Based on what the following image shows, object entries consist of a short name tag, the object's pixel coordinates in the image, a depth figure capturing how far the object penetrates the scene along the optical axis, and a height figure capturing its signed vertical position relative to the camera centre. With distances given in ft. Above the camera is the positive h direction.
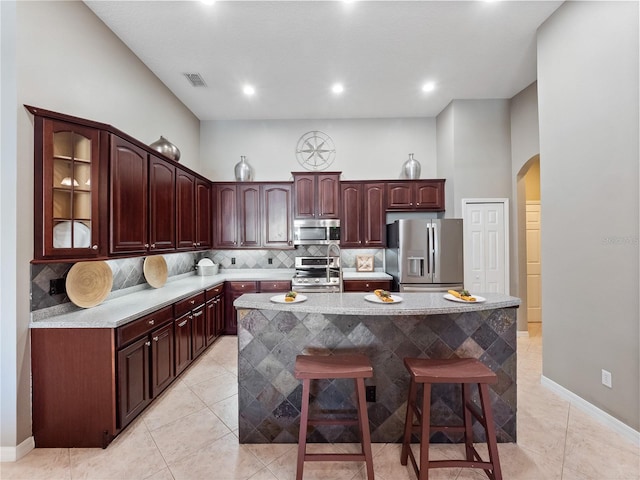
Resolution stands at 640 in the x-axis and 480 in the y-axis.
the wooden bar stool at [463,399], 5.10 -3.27
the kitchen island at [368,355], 6.61 -2.73
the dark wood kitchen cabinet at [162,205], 9.47 +1.39
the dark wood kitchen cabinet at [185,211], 11.40 +1.40
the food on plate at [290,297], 6.50 -1.29
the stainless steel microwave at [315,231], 14.20 +0.57
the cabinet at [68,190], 6.44 +1.33
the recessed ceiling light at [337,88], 12.38 +6.96
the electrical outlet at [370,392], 6.66 -3.59
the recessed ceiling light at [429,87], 12.44 +6.99
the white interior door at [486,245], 13.57 -0.21
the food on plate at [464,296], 6.35 -1.30
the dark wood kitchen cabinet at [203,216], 13.37 +1.39
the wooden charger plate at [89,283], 7.46 -1.09
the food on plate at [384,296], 6.45 -1.29
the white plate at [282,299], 6.46 -1.34
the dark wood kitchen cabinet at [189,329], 9.67 -3.23
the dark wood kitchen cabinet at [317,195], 14.64 +2.47
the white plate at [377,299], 6.44 -1.36
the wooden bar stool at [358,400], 5.22 -3.05
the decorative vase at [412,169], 14.88 +3.88
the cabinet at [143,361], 6.91 -3.27
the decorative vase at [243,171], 15.23 +3.91
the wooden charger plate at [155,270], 10.77 -1.07
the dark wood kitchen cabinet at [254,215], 14.99 +1.47
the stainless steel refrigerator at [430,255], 12.75 -0.64
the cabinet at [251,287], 13.92 -2.23
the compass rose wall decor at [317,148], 16.03 +5.41
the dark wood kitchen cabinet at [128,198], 7.62 +1.35
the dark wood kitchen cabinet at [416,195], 14.75 +2.44
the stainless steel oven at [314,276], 13.53 -1.70
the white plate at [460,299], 6.32 -1.34
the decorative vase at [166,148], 10.66 +3.70
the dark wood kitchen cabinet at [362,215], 14.90 +1.42
